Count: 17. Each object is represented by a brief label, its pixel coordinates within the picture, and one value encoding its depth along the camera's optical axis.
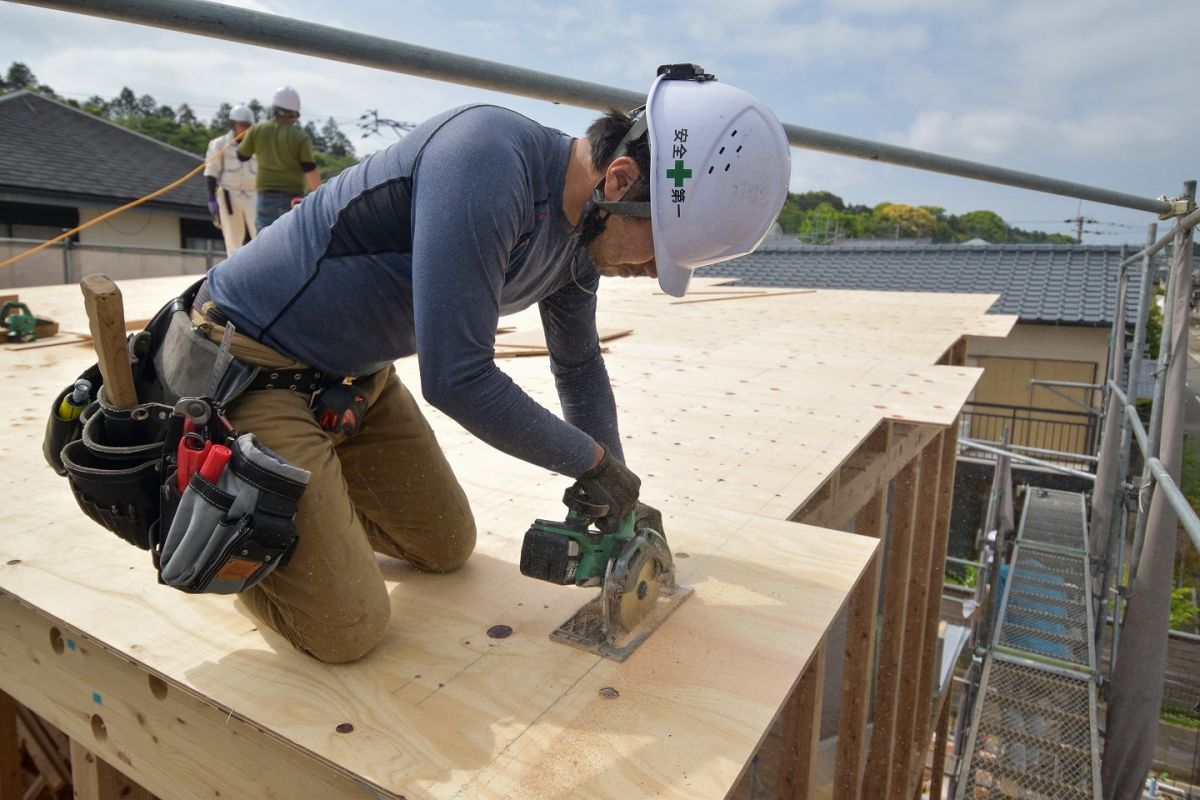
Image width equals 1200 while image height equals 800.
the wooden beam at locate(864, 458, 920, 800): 3.97
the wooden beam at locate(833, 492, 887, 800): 3.35
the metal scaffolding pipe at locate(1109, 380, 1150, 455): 4.67
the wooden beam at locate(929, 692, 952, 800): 6.00
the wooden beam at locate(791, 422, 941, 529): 3.05
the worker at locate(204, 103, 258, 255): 7.30
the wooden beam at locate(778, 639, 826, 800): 2.29
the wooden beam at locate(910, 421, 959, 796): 5.04
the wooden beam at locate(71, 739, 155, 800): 2.10
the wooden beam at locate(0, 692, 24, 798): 2.65
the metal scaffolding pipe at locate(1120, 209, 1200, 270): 3.79
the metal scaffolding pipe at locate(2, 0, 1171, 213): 1.37
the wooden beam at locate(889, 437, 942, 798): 4.55
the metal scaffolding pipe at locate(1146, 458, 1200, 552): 2.65
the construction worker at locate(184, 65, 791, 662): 1.67
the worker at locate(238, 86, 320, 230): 6.18
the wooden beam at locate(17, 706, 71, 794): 3.72
